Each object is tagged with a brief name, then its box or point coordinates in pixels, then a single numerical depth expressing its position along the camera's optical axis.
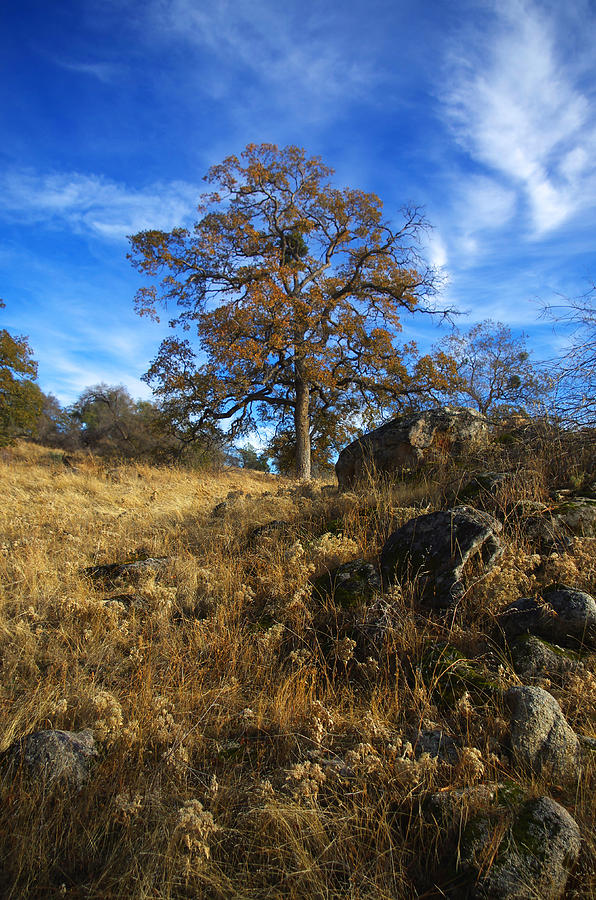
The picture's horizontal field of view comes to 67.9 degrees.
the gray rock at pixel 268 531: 5.43
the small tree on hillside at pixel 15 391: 22.83
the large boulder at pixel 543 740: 2.18
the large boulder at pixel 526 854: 1.67
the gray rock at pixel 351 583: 3.86
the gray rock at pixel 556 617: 3.08
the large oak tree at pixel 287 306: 16.77
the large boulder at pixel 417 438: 6.82
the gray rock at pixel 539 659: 2.83
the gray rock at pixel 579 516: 4.27
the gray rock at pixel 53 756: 2.30
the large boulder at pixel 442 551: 3.72
